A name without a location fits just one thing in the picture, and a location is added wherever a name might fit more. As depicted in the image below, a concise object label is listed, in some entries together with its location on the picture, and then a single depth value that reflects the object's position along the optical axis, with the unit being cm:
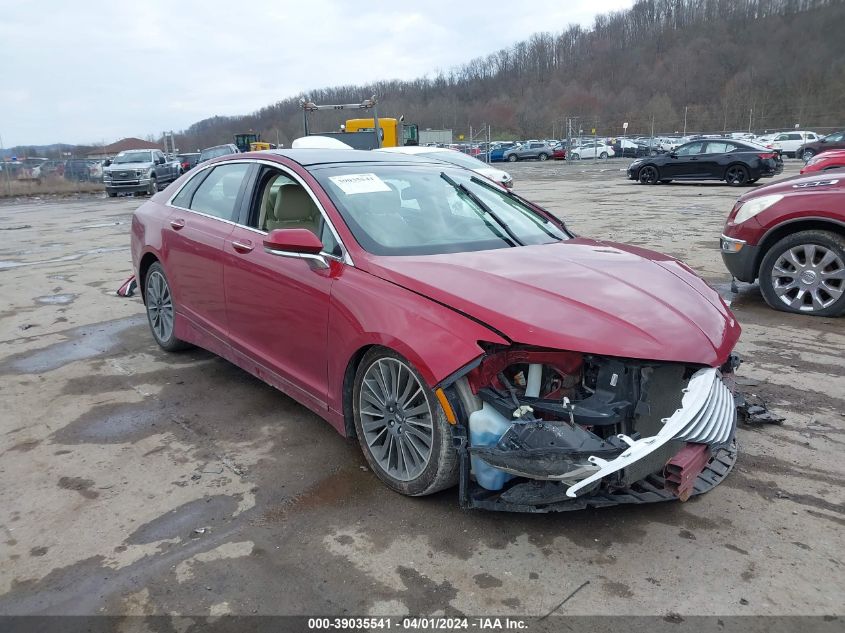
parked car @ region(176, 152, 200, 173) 3334
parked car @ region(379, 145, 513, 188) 1386
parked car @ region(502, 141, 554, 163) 4931
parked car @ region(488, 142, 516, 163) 5168
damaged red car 263
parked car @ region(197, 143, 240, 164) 2493
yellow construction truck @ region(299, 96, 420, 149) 1973
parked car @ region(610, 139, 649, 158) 4759
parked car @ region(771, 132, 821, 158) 3738
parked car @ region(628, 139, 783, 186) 1972
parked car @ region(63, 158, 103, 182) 3465
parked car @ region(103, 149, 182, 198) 2589
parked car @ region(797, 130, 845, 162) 2704
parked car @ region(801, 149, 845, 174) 1215
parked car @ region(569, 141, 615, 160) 4722
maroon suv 568
